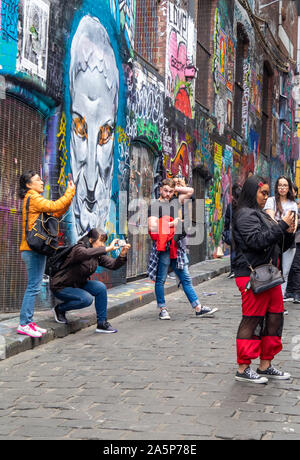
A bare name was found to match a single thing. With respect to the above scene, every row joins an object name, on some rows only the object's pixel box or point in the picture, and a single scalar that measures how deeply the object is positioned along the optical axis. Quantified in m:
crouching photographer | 6.95
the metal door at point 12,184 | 7.54
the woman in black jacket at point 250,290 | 4.95
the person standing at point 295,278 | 9.34
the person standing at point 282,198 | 8.39
